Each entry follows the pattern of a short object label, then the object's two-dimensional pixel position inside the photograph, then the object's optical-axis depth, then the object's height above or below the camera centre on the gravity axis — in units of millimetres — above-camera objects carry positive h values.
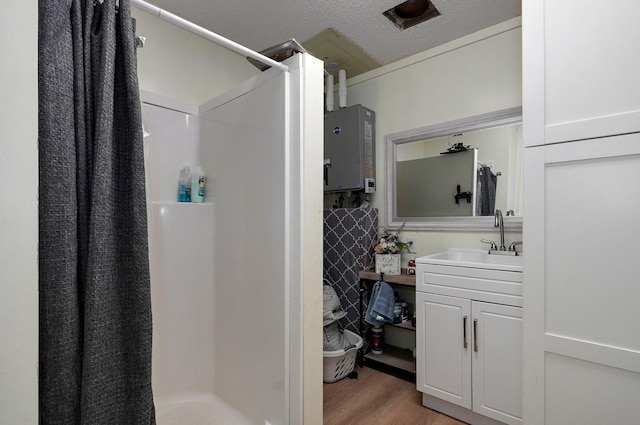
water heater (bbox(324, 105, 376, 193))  2531 +553
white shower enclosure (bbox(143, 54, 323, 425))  1253 -155
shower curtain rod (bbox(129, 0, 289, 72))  917 +631
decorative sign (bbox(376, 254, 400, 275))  2299 -389
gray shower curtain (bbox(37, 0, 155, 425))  644 -21
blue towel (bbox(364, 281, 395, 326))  2193 -684
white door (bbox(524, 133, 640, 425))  1124 -282
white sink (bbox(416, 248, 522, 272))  1638 -298
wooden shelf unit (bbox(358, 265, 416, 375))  2195 -1135
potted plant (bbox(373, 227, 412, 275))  2303 -316
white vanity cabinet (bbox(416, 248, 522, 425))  1559 -724
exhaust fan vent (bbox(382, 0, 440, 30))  1913 +1330
